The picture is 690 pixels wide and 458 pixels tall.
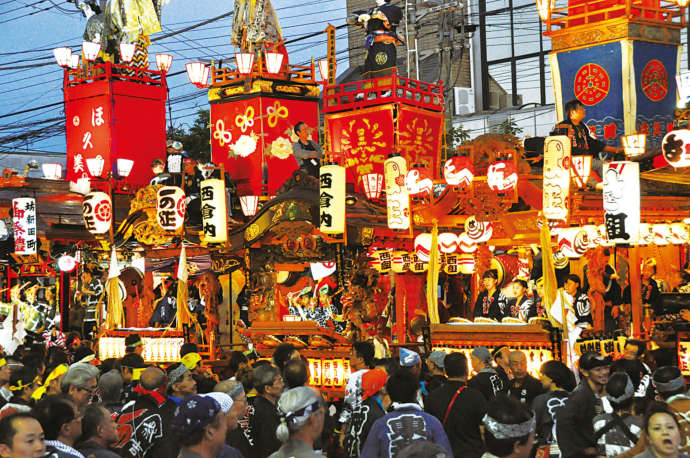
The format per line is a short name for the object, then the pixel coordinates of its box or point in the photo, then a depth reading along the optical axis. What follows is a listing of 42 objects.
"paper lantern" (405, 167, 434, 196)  16.94
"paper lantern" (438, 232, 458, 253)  18.36
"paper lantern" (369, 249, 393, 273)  20.89
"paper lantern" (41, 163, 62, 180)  25.59
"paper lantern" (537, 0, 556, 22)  20.80
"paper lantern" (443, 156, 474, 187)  15.66
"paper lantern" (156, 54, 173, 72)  29.14
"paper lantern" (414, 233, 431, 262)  18.36
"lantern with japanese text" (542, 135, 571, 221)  14.81
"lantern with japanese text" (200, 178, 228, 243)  17.89
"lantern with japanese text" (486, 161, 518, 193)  15.30
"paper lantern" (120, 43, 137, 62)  28.45
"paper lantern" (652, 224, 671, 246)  18.06
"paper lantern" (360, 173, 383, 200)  18.63
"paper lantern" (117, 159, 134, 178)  25.10
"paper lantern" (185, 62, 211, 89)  25.05
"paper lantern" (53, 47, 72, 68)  28.11
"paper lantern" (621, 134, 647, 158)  16.31
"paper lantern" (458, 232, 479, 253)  17.06
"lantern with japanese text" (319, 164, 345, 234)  16.00
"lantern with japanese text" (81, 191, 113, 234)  18.78
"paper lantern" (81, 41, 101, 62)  27.66
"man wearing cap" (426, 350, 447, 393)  10.02
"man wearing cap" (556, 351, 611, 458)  7.19
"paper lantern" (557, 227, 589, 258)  17.39
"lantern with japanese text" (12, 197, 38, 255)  19.80
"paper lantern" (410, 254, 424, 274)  20.31
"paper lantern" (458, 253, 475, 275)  20.25
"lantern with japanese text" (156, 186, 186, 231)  18.31
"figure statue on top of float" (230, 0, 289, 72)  25.36
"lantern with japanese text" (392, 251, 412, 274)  20.59
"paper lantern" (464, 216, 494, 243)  16.47
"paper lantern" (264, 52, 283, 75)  24.77
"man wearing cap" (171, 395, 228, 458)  5.39
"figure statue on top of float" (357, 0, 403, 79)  23.22
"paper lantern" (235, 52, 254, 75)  24.39
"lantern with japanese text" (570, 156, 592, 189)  15.35
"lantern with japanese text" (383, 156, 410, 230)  16.47
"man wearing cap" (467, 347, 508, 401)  8.78
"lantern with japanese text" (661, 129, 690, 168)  14.73
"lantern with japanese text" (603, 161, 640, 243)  13.99
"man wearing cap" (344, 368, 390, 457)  7.42
